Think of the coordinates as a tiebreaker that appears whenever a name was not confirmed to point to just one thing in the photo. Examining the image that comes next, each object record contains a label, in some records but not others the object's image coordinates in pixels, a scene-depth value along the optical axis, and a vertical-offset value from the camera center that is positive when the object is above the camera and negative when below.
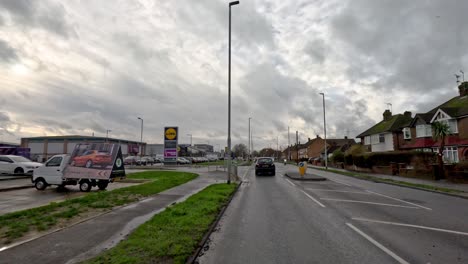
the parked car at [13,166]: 21.94 -0.58
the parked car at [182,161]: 63.47 -0.47
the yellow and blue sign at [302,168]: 22.53 -0.72
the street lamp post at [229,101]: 18.31 +3.85
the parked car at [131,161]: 59.12 -0.46
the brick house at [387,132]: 42.22 +4.41
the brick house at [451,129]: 29.20 +3.59
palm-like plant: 24.00 +2.63
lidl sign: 39.22 +3.67
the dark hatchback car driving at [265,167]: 27.40 -0.78
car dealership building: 94.75 +5.15
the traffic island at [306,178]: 21.34 -1.48
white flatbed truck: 14.69 -0.97
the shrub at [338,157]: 47.31 +0.39
